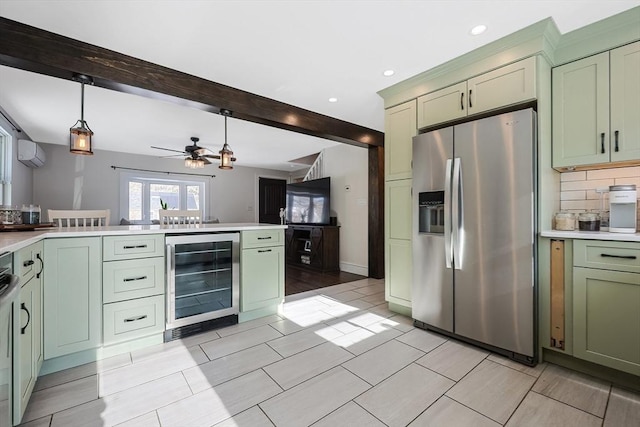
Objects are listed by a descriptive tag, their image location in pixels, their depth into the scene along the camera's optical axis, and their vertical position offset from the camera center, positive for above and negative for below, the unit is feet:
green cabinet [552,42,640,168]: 5.99 +2.44
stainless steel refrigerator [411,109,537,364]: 6.35 -0.43
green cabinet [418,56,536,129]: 6.64 +3.25
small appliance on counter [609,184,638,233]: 6.08 +0.16
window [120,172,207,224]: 20.04 +1.52
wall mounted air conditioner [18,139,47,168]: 13.66 +3.15
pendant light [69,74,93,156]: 6.85 +1.90
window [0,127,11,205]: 12.38 +2.09
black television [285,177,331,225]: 17.94 +0.85
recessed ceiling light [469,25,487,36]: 6.48 +4.39
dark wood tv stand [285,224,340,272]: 17.10 -2.17
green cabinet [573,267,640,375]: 5.40 -2.11
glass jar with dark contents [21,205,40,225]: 6.95 +0.00
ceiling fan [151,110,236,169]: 14.90 +3.19
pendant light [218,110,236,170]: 10.49 +2.15
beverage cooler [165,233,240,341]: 7.66 -2.03
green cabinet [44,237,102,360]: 5.93 -1.82
